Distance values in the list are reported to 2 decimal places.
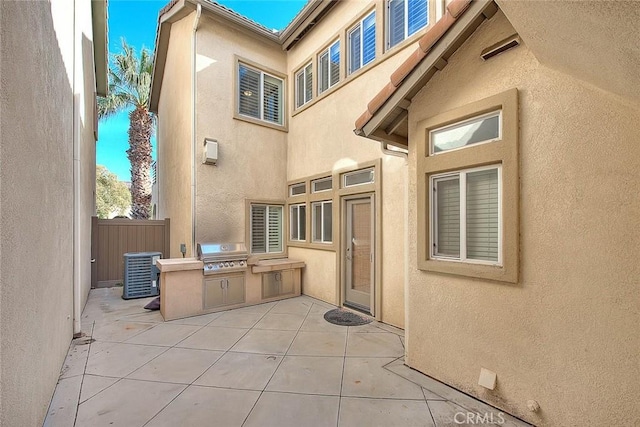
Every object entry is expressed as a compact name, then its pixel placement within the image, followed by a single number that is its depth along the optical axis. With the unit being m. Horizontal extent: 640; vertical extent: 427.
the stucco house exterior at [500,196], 2.59
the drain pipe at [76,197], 5.14
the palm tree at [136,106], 16.55
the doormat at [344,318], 6.17
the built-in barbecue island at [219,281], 6.51
